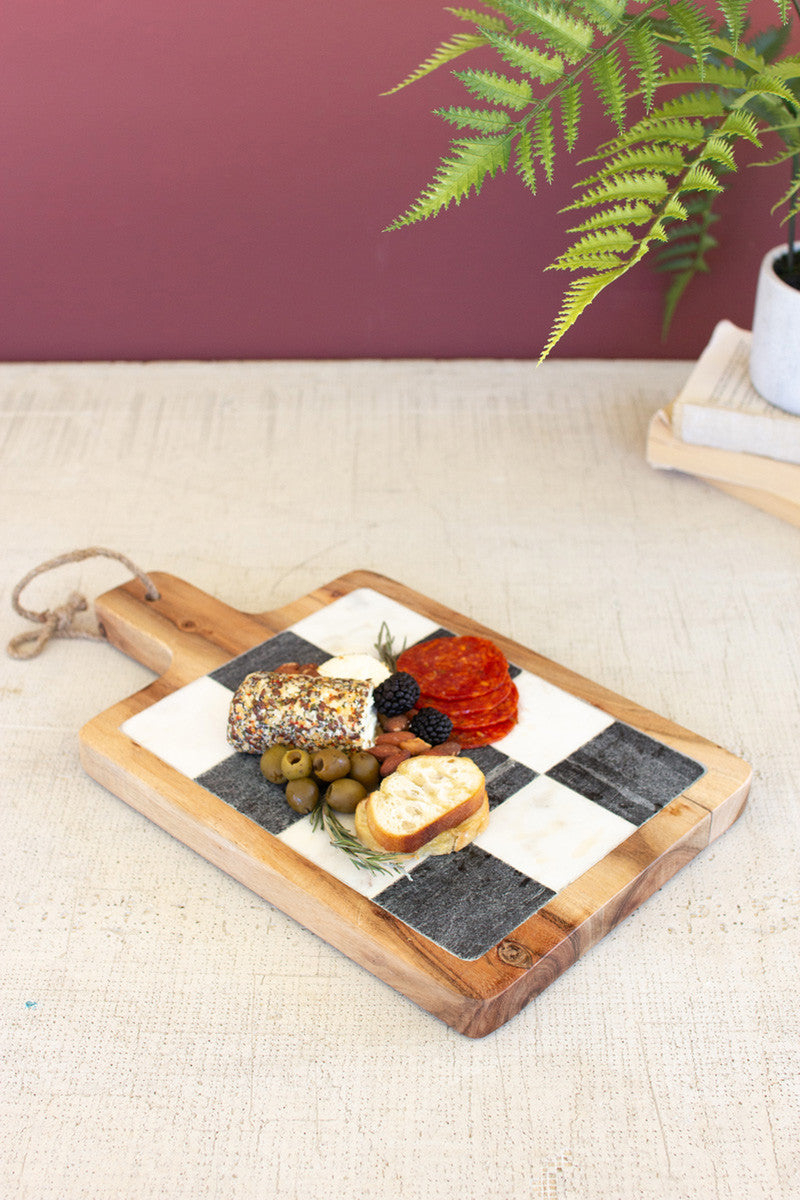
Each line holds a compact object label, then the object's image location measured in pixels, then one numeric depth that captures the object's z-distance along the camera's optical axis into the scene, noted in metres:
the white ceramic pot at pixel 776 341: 1.73
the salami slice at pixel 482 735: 1.35
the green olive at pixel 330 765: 1.27
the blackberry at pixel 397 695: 1.35
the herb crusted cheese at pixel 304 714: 1.30
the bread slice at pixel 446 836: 1.22
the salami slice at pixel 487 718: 1.36
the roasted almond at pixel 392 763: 1.28
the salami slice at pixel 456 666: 1.38
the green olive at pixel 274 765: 1.30
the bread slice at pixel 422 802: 1.20
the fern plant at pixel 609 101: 1.15
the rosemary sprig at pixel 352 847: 1.21
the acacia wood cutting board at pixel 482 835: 1.15
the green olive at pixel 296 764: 1.28
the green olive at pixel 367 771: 1.28
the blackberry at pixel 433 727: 1.33
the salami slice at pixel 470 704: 1.37
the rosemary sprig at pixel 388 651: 1.47
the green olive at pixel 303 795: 1.26
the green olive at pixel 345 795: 1.25
